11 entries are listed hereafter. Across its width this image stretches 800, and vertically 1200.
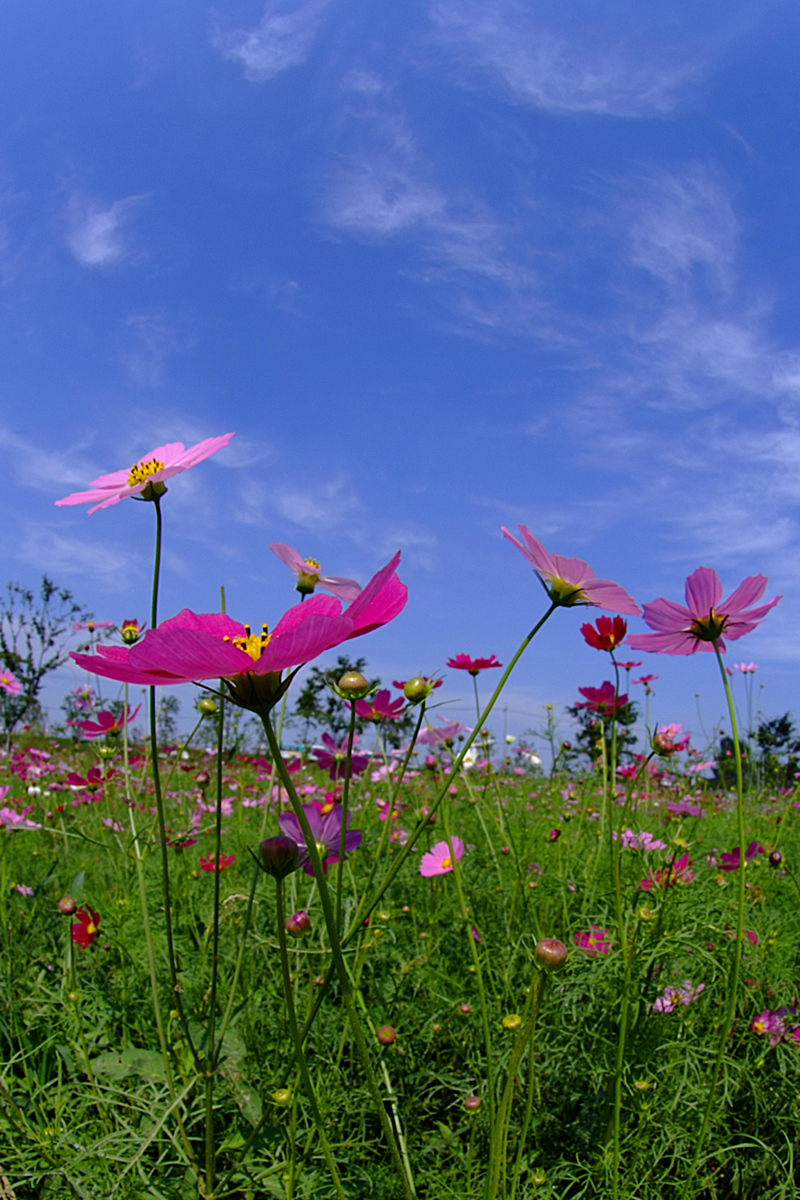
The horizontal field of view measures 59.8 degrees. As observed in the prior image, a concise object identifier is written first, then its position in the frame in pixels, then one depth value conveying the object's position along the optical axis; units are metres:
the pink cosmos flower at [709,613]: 0.85
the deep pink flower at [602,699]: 1.37
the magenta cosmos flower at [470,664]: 1.41
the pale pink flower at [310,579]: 0.90
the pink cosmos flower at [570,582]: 0.66
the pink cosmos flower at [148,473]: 0.72
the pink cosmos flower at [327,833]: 0.73
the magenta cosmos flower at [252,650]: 0.40
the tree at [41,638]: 17.30
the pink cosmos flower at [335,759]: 1.18
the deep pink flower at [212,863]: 1.37
